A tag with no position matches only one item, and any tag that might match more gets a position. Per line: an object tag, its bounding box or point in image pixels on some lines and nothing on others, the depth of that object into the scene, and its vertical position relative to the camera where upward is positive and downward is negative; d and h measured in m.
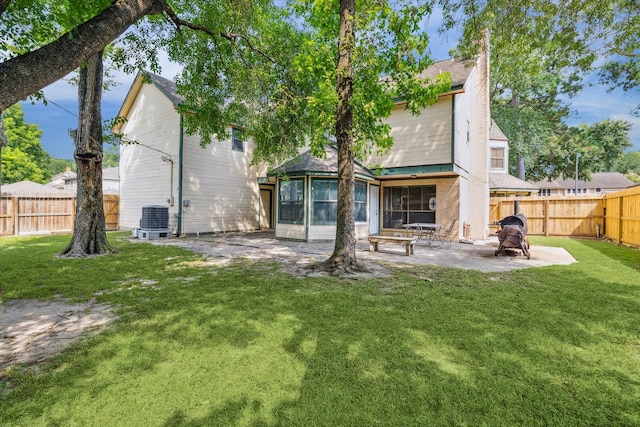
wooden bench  8.62 -0.82
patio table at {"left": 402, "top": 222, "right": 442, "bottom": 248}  10.79 -0.75
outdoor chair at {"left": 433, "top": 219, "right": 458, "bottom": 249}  11.50 -0.80
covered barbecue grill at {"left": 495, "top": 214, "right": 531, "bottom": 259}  8.25 -0.61
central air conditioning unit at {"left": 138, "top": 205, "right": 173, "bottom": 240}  12.16 -0.54
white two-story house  11.57 +1.60
